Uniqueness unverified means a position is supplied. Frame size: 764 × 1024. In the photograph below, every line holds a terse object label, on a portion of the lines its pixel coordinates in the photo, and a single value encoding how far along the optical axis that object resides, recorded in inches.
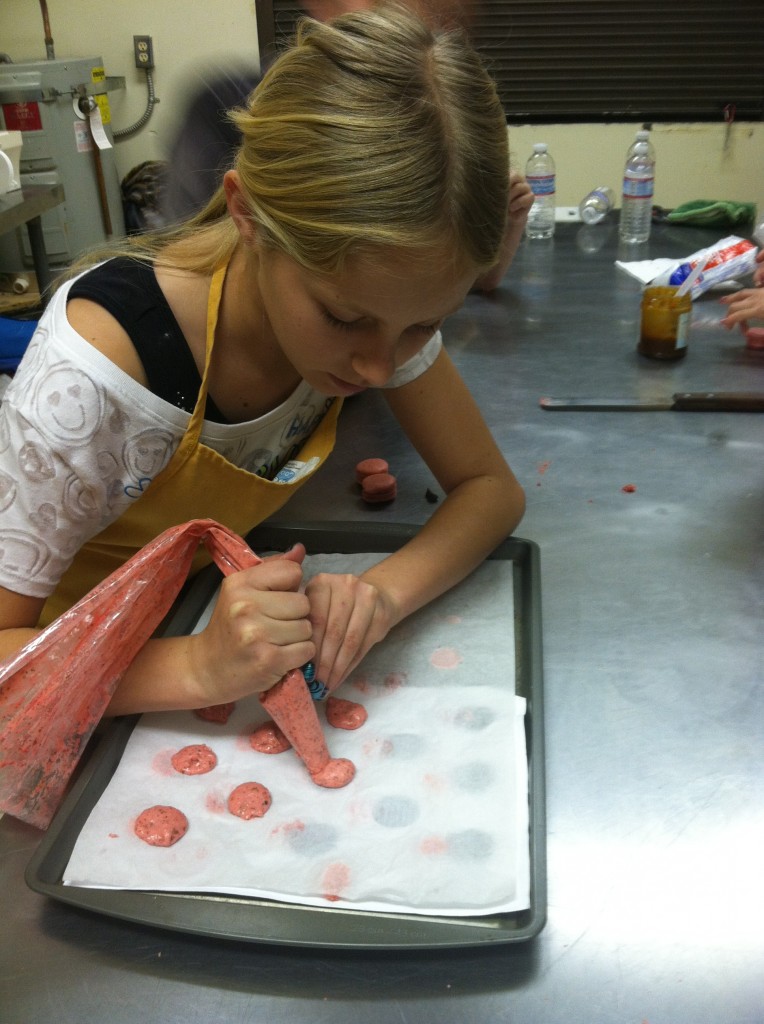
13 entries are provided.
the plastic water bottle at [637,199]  83.3
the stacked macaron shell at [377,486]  45.8
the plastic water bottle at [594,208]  95.3
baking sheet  23.9
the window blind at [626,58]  124.0
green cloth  88.1
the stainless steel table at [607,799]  23.0
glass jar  59.7
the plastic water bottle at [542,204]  86.1
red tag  129.1
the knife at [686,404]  53.6
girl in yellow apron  30.1
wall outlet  140.4
